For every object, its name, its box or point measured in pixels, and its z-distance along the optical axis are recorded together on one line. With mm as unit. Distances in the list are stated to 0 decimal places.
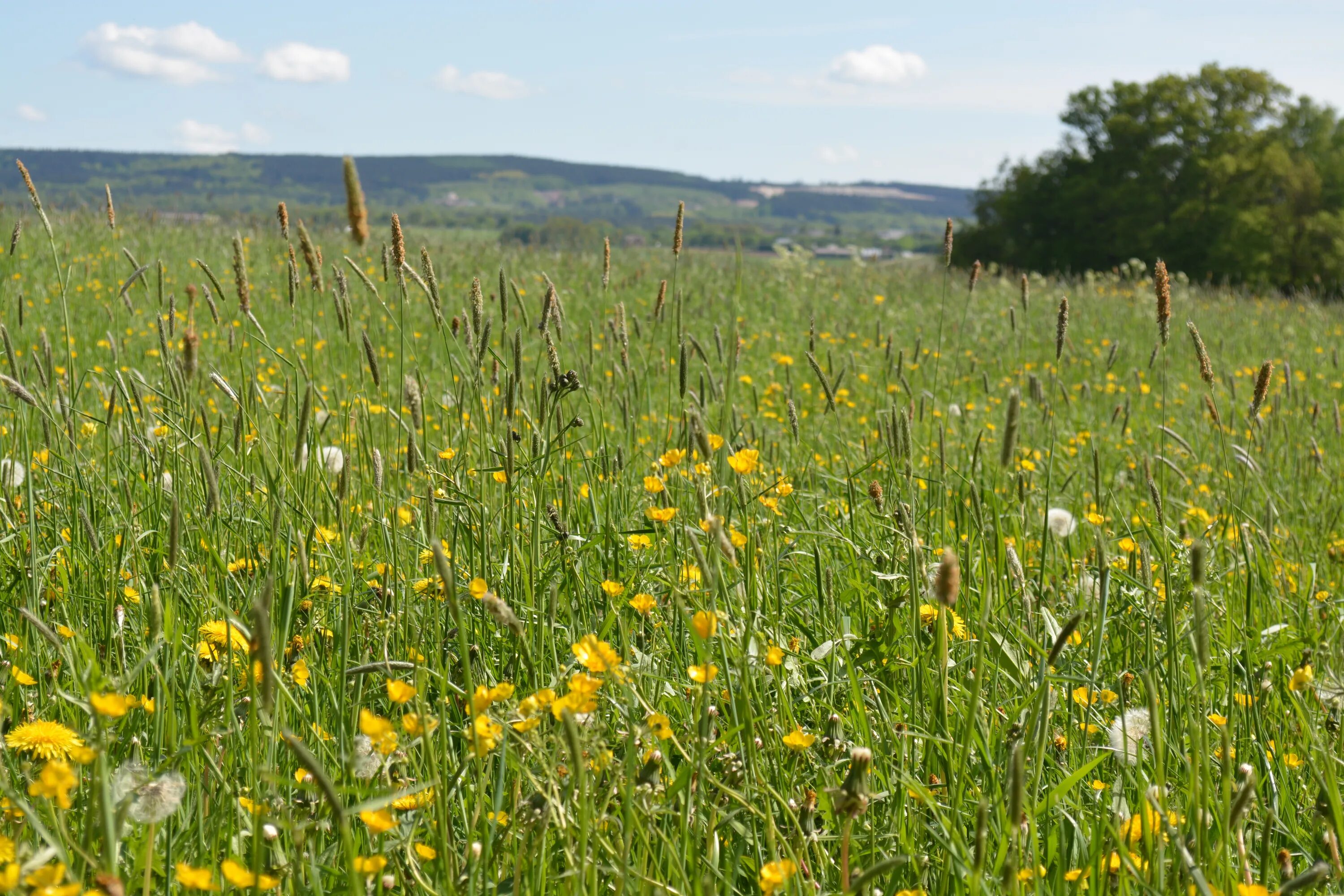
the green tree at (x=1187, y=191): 30547
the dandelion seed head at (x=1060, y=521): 2727
